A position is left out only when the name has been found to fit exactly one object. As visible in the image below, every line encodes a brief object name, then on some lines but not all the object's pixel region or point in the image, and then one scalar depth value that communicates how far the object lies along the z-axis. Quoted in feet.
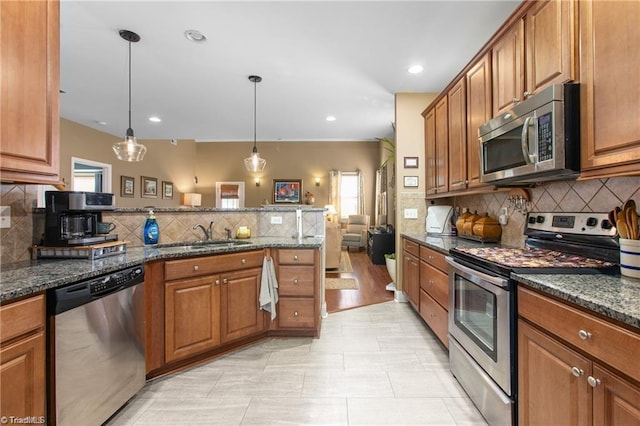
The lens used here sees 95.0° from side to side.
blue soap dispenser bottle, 7.95
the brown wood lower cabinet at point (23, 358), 3.63
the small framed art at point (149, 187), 23.79
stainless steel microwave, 4.69
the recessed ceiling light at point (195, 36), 8.83
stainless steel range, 4.63
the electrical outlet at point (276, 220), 10.43
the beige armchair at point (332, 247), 18.33
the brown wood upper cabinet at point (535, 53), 4.77
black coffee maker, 5.87
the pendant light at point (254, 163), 13.47
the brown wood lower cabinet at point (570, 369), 2.91
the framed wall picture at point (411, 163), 12.50
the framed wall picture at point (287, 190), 28.60
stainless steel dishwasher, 4.36
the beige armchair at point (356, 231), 26.43
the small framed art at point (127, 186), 21.76
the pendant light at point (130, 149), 10.41
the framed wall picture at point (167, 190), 25.94
